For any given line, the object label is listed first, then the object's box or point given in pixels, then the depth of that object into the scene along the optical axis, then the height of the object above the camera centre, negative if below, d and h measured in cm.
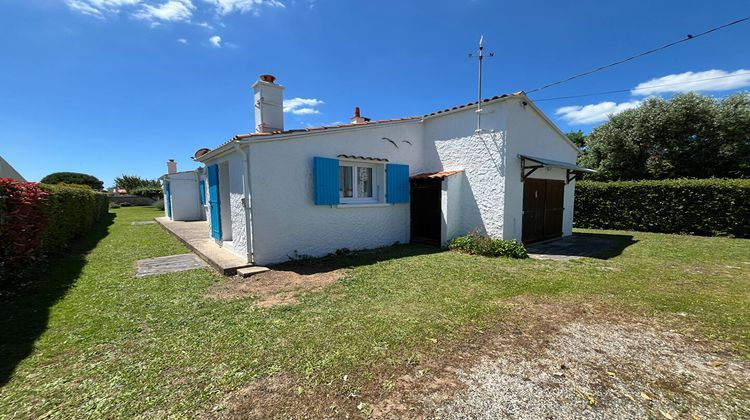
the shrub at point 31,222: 506 -57
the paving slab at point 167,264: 634 -168
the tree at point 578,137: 3394 +656
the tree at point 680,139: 1476 +294
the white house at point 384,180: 670 +38
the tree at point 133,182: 4390 +210
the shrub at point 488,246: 749 -145
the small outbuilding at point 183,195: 1741 +2
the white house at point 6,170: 1147 +115
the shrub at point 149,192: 3584 +45
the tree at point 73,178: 4716 +302
